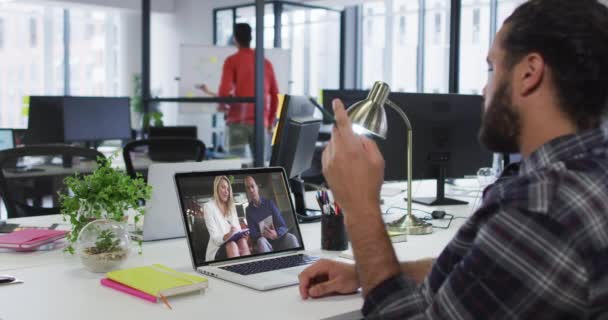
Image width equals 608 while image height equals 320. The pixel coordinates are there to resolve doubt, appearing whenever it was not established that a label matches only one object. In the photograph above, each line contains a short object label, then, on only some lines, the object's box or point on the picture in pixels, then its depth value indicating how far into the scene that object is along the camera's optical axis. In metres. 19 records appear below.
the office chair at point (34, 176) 2.71
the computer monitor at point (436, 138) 2.63
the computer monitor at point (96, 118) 4.48
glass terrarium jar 1.60
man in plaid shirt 0.93
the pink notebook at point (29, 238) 1.85
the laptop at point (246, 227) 1.61
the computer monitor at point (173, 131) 5.18
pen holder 1.87
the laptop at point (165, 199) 1.89
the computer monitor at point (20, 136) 4.27
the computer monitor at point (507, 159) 3.27
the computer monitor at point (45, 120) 4.45
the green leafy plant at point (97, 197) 1.69
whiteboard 6.89
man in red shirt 5.70
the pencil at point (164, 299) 1.36
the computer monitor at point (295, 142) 2.25
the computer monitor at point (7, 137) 3.85
